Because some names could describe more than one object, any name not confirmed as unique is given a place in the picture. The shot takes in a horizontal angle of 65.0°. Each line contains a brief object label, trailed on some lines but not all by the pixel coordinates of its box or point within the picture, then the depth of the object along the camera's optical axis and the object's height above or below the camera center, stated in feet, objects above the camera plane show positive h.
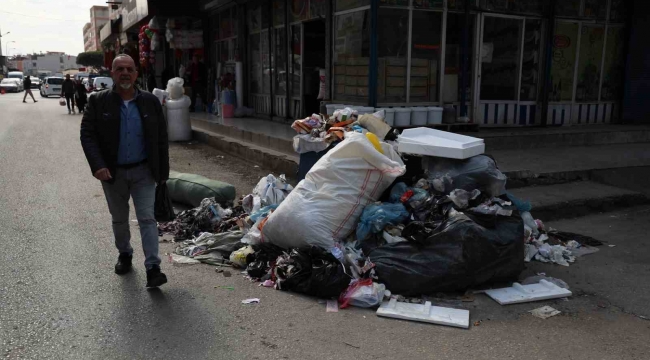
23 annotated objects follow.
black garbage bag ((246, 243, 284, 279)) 14.33 -4.96
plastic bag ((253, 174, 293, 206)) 18.49 -3.82
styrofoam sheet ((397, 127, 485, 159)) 16.10 -1.83
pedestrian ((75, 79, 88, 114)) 72.75 -1.25
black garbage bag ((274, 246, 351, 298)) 12.98 -4.80
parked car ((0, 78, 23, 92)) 157.48 -0.42
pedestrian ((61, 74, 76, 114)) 74.05 -0.85
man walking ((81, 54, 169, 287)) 13.17 -1.58
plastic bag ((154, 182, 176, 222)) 14.88 -3.40
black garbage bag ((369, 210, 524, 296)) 13.10 -4.43
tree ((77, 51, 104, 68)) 299.25 +15.37
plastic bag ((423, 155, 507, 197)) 15.62 -2.75
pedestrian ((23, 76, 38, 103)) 108.68 -0.26
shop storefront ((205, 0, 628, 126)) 30.19 +2.04
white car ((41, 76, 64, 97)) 133.80 -0.54
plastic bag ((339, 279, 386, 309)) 12.60 -5.11
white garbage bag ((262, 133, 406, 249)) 14.30 -3.12
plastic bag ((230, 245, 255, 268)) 15.11 -5.03
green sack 20.76 -4.28
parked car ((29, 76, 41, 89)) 199.96 -0.06
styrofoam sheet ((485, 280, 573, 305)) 13.04 -5.30
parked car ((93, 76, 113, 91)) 97.30 +0.68
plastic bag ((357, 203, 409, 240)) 14.28 -3.64
